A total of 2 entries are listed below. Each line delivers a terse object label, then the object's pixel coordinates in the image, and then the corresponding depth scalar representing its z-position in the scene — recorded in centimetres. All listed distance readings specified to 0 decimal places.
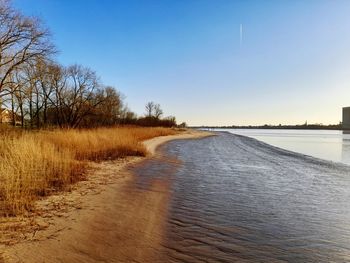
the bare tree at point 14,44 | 2664
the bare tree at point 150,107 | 10845
